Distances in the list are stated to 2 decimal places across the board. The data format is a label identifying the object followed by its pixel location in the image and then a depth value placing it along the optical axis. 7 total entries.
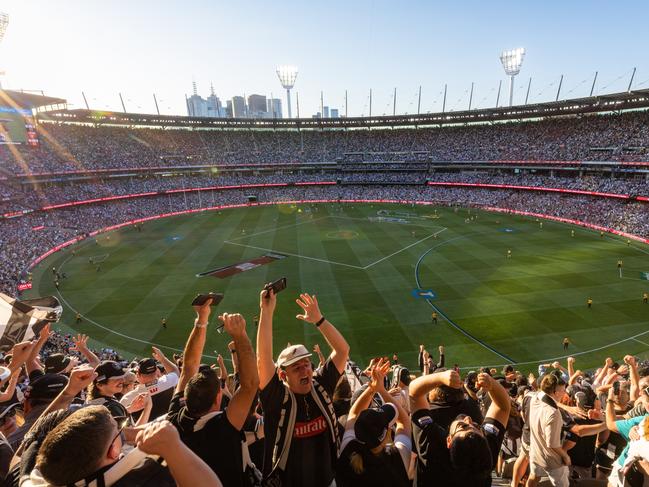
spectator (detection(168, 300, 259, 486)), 3.72
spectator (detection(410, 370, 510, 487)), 3.61
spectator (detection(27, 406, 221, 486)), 2.47
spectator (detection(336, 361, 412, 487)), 3.59
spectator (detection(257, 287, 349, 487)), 4.28
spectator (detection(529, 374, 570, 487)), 5.71
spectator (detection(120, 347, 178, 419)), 6.31
